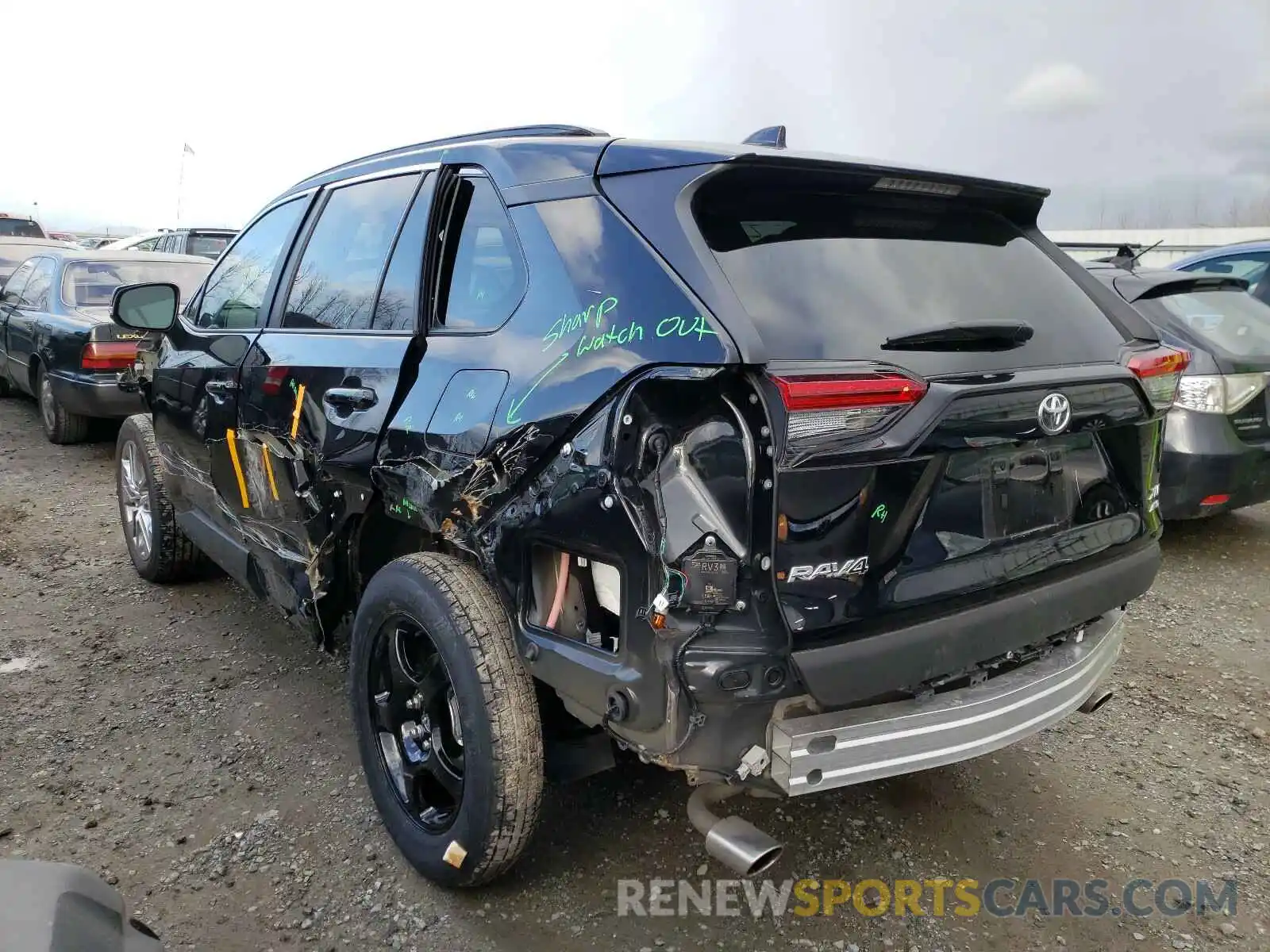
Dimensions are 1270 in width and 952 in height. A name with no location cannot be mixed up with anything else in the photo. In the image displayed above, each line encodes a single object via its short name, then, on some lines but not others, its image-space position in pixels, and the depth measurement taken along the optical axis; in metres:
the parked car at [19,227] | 19.05
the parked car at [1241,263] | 6.90
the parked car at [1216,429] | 4.79
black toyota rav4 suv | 1.84
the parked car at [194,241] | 14.29
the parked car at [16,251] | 12.21
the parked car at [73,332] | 6.99
